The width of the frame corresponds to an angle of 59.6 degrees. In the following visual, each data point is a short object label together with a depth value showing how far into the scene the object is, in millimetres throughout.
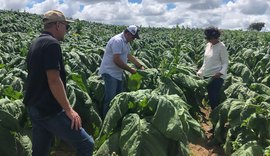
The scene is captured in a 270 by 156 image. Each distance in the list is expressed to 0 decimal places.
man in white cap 3515
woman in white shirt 3797
